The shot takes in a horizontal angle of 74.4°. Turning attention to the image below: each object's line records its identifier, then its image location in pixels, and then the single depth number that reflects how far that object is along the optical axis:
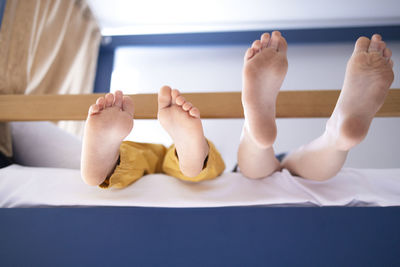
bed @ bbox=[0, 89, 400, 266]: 0.50
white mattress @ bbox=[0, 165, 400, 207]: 0.58
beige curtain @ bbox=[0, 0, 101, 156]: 0.94
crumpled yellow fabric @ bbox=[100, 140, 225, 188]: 0.62
